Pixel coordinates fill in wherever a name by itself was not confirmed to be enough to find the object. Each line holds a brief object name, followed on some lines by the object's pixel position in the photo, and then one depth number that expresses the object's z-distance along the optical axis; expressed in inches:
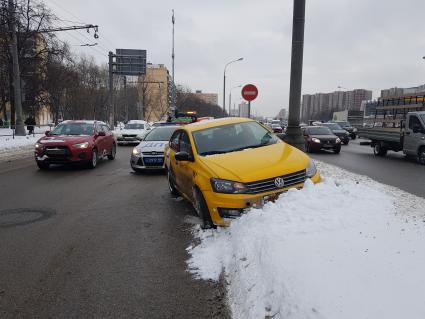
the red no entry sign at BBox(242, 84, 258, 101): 477.7
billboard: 1635.5
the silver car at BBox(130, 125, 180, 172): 439.5
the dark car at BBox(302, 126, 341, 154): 733.9
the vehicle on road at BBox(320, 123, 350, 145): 994.7
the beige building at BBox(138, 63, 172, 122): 4327.0
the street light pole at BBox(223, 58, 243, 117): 1520.7
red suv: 454.0
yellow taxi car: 190.4
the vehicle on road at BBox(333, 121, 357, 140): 1309.1
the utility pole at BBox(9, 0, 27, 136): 880.9
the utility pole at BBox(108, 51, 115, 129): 1504.7
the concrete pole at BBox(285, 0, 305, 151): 372.2
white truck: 545.0
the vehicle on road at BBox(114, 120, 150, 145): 966.4
